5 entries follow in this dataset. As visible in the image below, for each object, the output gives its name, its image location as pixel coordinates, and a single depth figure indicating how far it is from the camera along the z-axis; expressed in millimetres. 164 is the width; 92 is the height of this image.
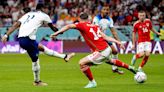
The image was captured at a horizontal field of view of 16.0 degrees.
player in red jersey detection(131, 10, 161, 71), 21828
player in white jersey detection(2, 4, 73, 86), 17203
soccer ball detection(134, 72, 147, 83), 17375
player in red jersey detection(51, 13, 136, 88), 16484
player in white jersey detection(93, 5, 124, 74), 21828
